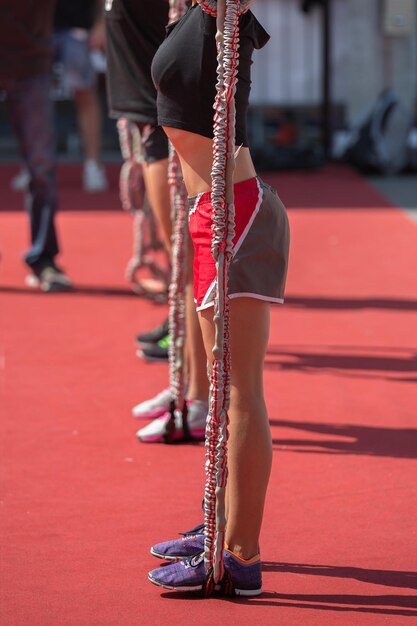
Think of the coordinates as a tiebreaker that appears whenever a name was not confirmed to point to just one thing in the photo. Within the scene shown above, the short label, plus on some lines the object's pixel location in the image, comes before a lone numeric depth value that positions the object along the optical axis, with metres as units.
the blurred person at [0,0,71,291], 13.26
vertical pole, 25.52
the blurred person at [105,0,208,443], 8.95
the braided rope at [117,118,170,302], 11.99
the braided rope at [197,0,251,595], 5.92
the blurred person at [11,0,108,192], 21.31
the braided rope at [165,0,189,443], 8.78
